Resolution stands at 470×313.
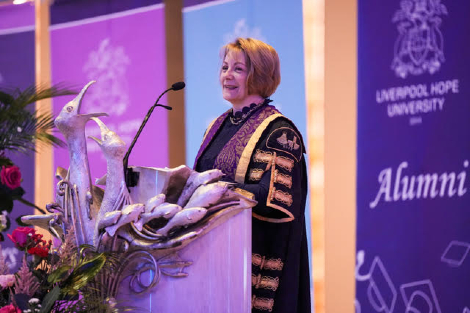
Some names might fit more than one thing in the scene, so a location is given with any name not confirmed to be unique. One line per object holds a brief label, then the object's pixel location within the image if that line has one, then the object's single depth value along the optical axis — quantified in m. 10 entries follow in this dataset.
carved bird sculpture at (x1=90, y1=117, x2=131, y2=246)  5.65
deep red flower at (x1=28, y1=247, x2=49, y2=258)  5.57
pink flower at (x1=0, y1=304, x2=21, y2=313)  5.36
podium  5.61
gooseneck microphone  5.73
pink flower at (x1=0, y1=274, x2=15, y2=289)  5.48
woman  6.01
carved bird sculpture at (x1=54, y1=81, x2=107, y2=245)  5.68
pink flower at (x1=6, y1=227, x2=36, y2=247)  5.66
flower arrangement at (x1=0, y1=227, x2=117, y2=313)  5.41
